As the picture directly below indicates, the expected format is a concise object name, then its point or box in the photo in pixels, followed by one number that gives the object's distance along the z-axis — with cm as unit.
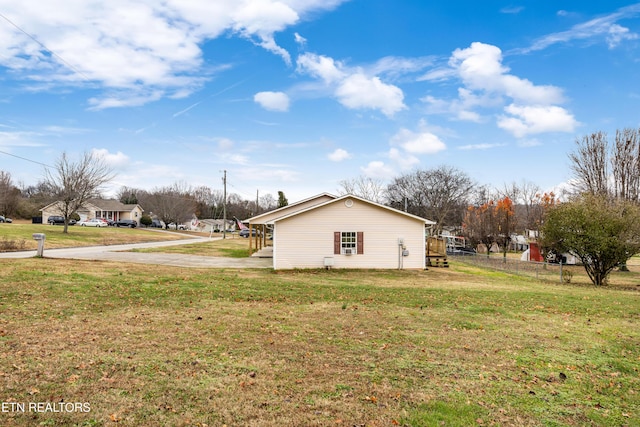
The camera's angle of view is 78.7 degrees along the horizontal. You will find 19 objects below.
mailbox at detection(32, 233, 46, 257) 1697
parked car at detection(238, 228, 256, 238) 6184
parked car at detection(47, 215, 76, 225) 5978
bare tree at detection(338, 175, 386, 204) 6188
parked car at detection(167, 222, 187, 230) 8219
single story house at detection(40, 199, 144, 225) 7636
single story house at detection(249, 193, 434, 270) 2028
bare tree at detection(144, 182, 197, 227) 7319
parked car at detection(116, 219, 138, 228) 6675
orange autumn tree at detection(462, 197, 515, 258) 4738
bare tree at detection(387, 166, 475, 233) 5825
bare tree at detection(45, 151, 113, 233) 3903
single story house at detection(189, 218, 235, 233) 8331
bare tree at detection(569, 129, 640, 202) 3294
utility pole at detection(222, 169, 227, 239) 5458
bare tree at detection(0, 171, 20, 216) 5977
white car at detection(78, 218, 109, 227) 6170
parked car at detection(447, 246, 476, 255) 3944
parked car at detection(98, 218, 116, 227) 6619
